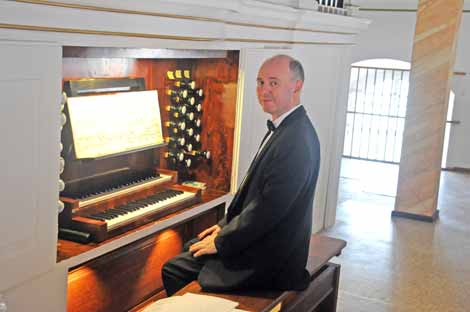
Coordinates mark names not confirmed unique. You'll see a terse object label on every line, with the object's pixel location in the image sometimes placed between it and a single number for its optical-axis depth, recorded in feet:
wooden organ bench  10.08
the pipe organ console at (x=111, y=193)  11.91
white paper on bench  9.15
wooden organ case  12.05
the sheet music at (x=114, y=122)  12.26
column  23.76
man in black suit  10.09
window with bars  40.16
